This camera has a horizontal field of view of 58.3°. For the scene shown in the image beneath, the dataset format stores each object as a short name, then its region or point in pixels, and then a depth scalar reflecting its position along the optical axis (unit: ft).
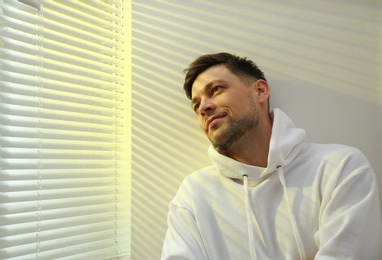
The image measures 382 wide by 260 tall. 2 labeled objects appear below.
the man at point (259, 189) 3.44
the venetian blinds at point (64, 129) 3.91
